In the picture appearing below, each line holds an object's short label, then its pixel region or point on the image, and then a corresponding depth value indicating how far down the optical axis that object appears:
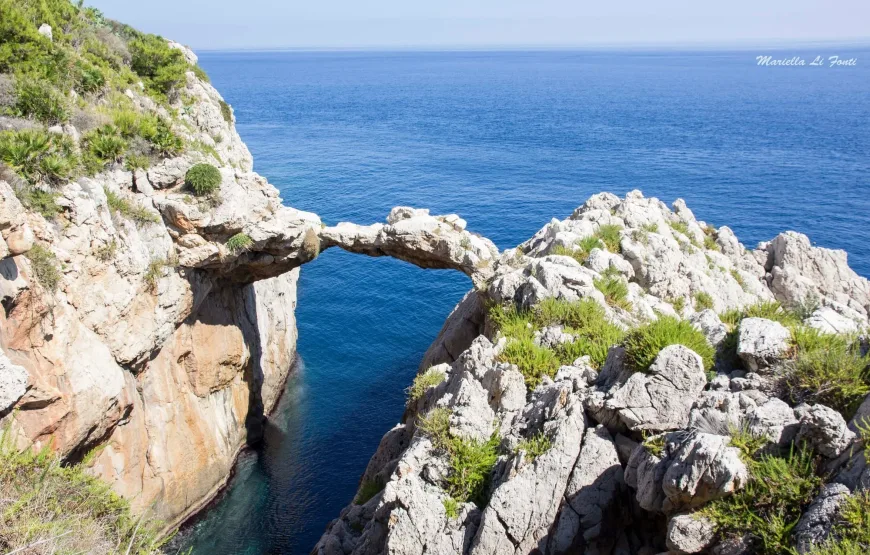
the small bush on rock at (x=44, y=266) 18.75
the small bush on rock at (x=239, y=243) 25.78
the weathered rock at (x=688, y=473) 9.58
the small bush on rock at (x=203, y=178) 24.88
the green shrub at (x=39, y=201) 19.08
